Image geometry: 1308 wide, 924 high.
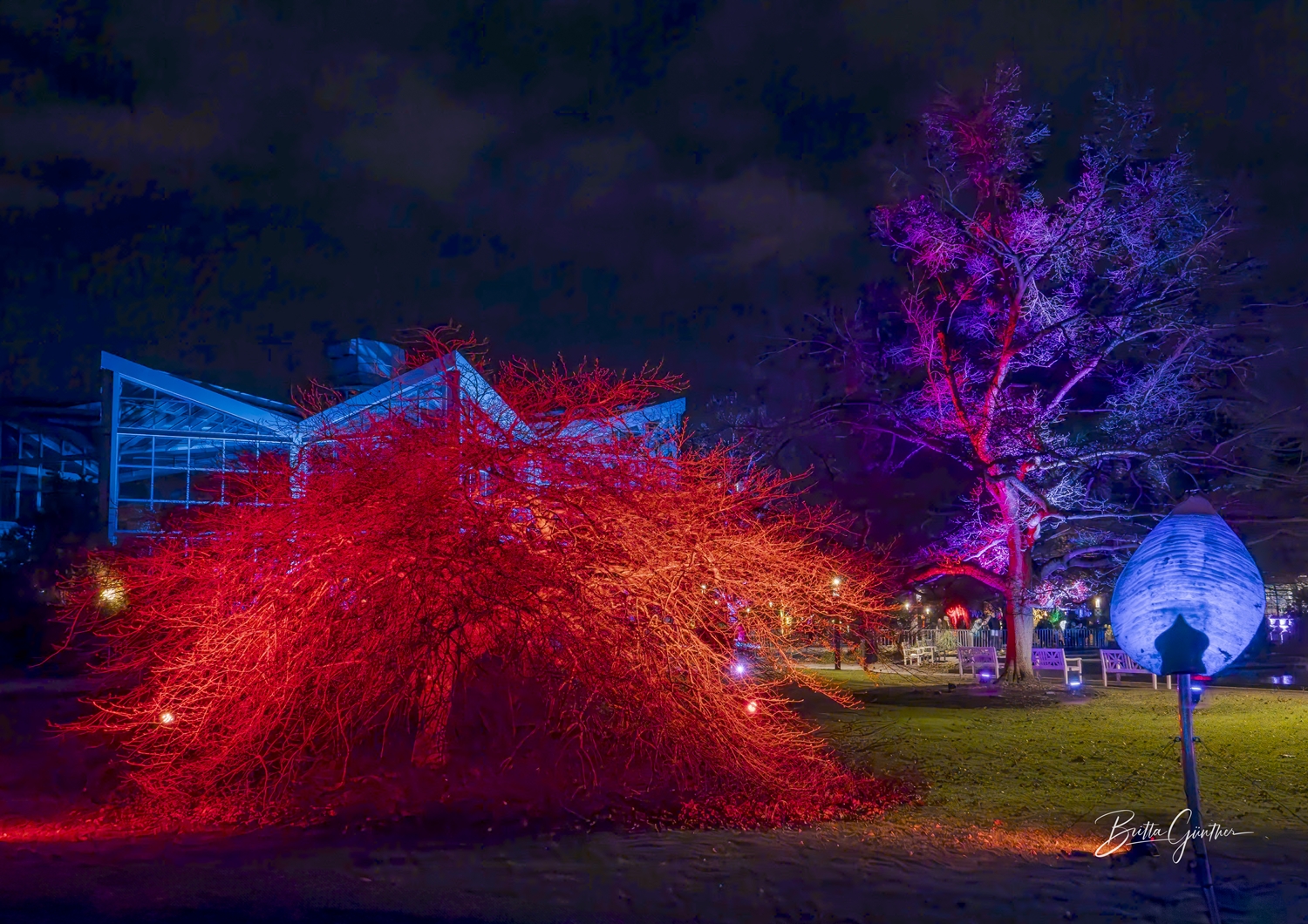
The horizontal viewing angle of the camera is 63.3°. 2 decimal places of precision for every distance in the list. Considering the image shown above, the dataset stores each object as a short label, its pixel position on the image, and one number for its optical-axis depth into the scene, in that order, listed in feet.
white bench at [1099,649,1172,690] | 74.95
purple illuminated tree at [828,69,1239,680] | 65.82
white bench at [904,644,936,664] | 92.58
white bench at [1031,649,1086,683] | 74.44
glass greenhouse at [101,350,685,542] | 91.20
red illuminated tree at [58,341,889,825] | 27.63
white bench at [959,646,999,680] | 77.05
